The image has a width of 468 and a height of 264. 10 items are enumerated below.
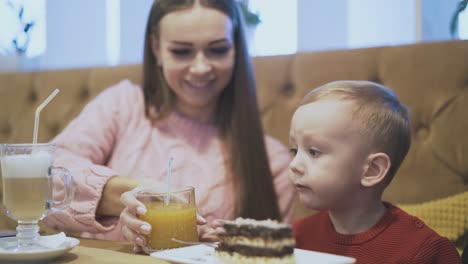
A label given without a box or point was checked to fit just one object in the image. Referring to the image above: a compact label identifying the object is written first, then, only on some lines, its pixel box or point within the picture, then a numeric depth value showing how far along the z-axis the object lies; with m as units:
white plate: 0.86
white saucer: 1.00
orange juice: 1.14
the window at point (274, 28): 2.49
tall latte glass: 1.06
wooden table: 1.06
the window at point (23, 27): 3.14
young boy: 1.12
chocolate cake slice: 0.87
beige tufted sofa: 1.61
